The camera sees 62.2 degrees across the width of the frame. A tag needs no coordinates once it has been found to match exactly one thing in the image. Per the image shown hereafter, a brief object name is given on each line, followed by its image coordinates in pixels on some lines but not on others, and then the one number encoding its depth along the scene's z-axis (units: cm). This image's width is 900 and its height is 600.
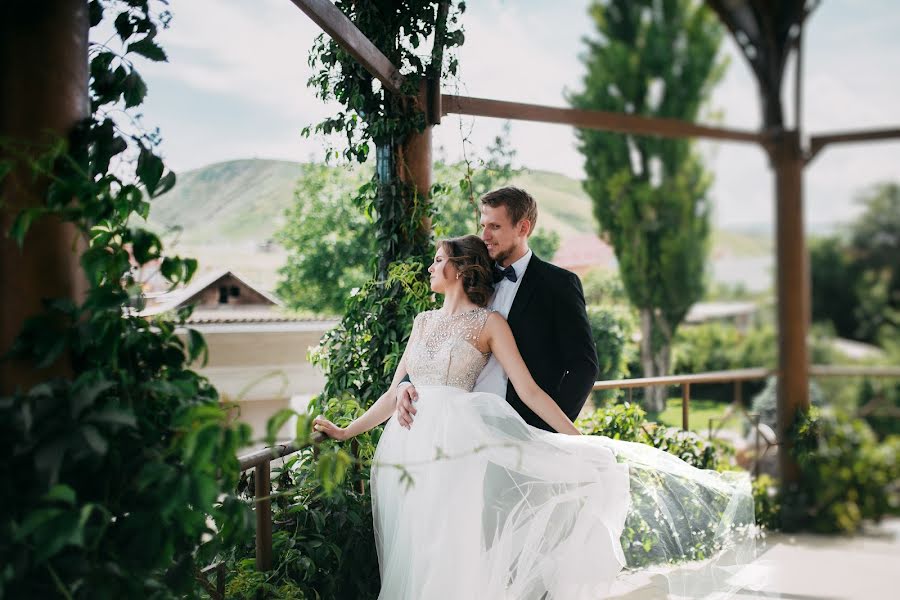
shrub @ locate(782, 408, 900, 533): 391
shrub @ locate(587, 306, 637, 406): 834
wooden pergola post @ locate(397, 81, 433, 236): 285
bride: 193
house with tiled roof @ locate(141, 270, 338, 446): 988
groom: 224
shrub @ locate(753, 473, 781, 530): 419
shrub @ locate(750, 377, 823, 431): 629
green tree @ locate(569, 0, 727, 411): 925
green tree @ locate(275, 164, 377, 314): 1515
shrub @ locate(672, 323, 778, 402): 898
